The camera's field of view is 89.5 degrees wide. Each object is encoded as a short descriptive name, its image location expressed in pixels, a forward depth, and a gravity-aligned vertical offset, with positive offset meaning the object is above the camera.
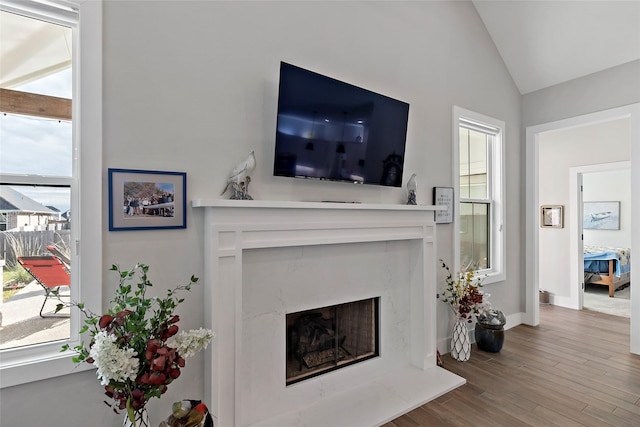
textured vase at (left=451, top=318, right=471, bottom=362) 2.93 -1.17
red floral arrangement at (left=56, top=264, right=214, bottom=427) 1.23 -0.56
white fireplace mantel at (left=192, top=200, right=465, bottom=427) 1.77 -0.58
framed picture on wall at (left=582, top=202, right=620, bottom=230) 7.01 -0.05
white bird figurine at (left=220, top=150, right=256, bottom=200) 1.84 +0.21
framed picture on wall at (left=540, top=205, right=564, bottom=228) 4.88 -0.04
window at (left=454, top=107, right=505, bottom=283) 3.44 +0.21
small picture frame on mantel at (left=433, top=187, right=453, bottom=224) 3.02 +0.11
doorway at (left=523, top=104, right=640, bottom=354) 3.09 -0.01
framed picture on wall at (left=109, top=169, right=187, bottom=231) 1.62 +0.07
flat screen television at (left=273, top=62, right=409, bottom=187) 2.00 +0.57
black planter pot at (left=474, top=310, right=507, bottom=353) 3.08 -1.13
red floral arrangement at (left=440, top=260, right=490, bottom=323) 2.90 -0.76
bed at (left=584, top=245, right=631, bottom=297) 5.35 -0.94
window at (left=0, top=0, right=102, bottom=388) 1.47 +0.32
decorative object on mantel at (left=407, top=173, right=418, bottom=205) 2.73 +0.20
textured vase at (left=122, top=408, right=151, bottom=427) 1.44 -0.96
